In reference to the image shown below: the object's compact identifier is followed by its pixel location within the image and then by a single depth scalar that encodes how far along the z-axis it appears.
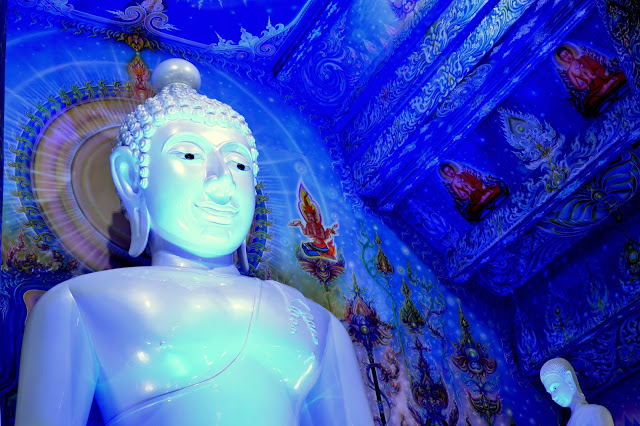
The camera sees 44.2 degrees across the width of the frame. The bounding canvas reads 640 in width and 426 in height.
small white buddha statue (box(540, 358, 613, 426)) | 4.20
